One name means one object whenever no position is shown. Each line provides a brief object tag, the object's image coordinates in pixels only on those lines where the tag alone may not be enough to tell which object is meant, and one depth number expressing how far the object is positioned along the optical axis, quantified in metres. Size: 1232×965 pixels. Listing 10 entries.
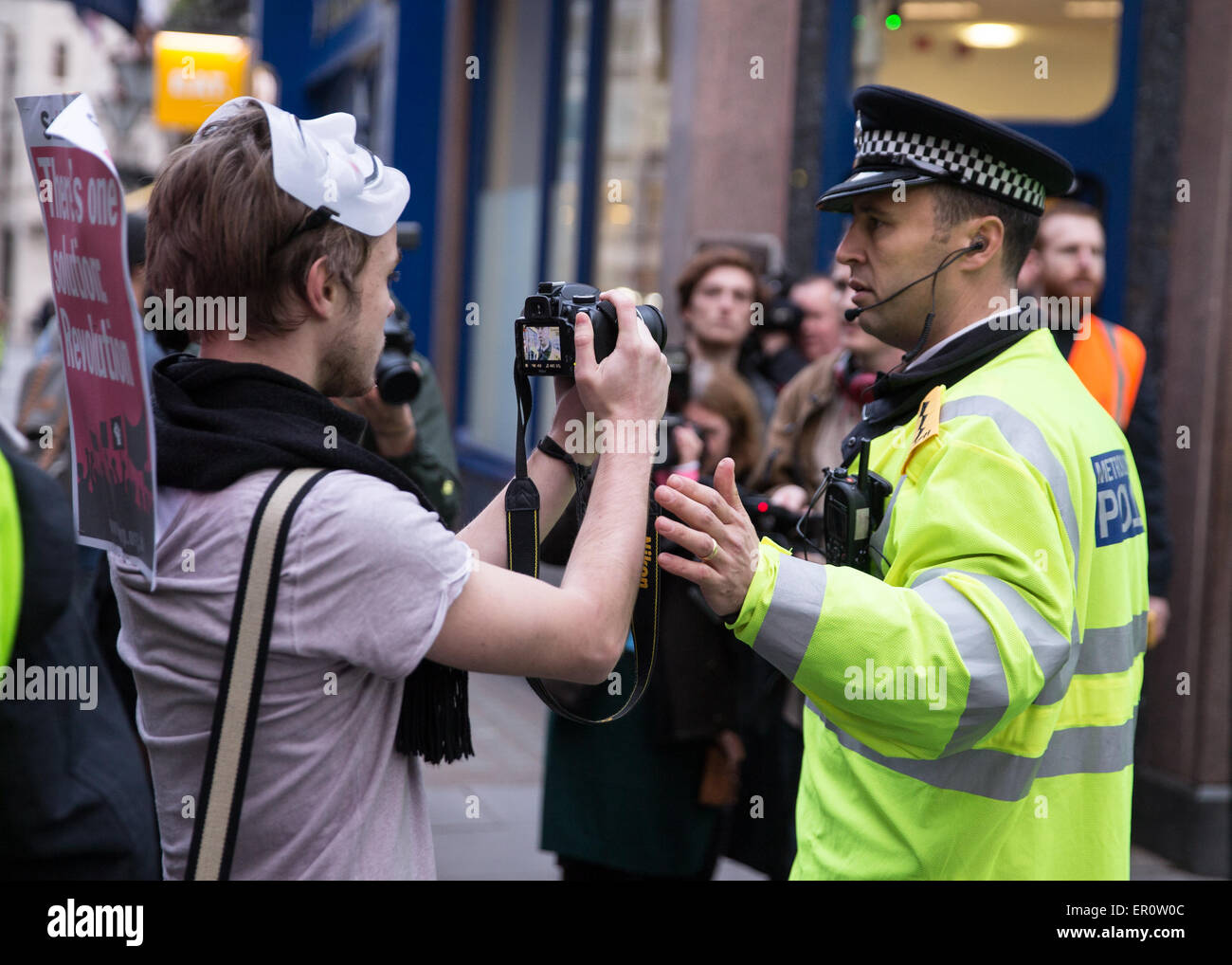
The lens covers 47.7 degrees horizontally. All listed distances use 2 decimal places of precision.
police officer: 1.97
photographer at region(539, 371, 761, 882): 3.92
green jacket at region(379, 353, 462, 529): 4.07
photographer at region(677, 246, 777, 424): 5.05
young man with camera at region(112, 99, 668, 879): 1.69
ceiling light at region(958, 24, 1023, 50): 6.07
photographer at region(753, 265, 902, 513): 4.11
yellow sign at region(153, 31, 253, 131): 11.27
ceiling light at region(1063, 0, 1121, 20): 5.89
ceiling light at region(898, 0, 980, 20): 6.15
